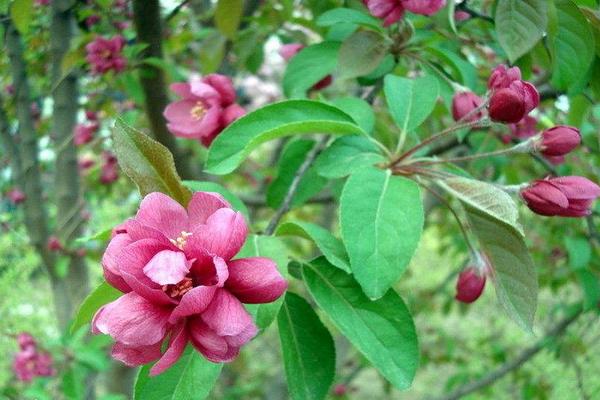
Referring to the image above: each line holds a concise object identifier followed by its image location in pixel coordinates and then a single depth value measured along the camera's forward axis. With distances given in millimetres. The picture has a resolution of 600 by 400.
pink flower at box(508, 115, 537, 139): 334
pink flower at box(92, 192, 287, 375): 145
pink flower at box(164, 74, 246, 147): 271
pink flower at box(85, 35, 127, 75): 407
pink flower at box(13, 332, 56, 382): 505
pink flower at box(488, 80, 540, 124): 201
